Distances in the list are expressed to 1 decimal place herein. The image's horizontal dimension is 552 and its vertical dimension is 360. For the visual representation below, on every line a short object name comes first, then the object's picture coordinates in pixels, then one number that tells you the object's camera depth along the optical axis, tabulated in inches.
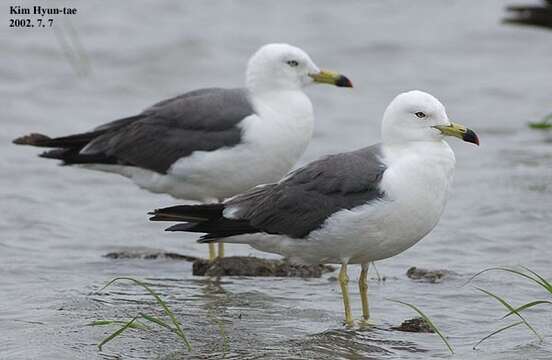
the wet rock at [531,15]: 1438.2
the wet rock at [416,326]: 575.2
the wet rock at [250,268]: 686.5
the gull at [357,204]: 571.2
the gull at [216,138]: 711.1
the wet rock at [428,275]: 668.1
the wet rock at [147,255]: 729.0
